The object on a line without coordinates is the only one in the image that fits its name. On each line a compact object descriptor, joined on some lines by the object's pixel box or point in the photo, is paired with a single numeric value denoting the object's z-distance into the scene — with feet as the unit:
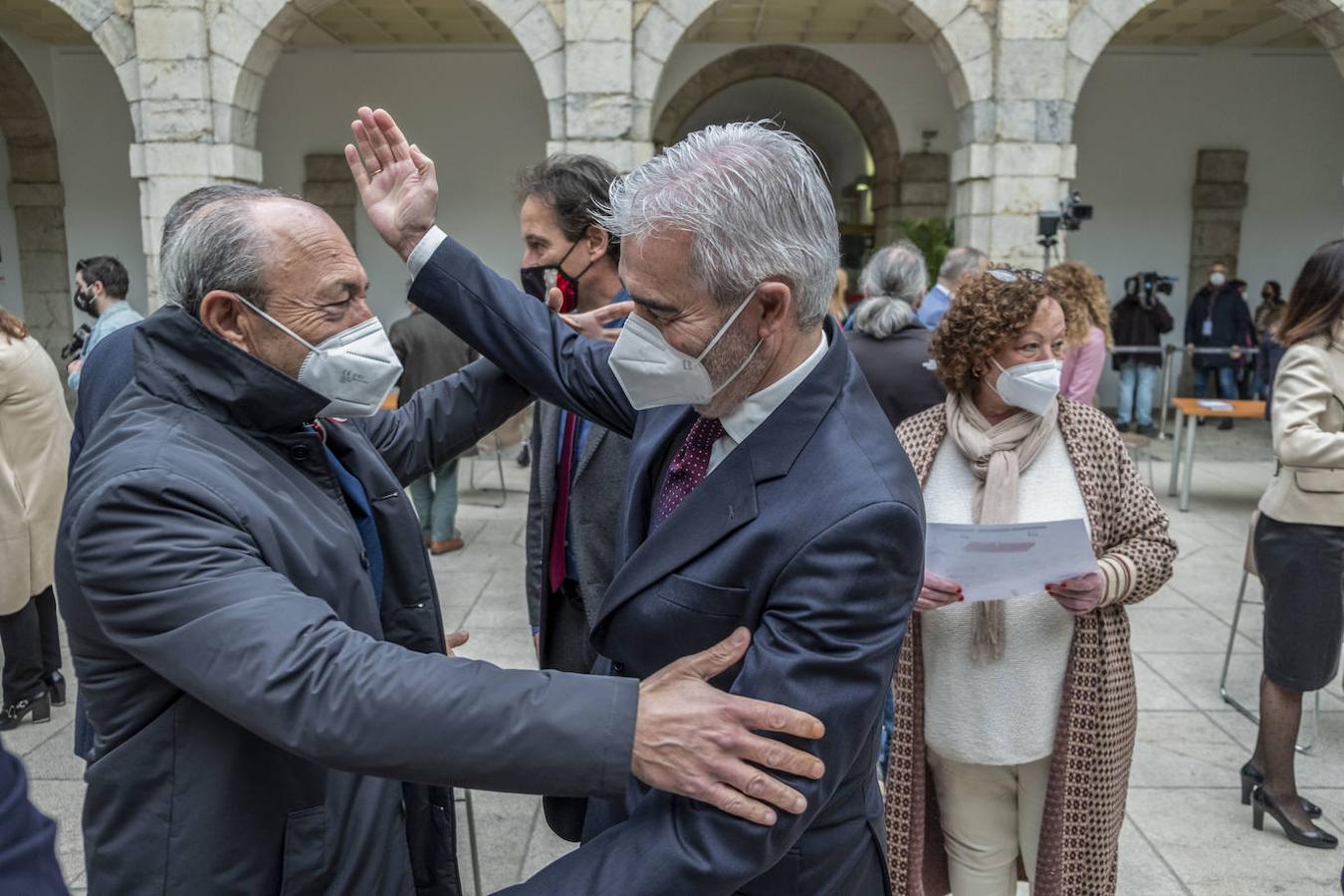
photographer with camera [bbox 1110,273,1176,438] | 39.50
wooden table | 26.71
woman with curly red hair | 7.61
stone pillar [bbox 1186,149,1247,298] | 44.16
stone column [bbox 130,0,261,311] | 30.07
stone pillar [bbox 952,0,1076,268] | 29.96
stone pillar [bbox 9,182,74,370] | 42.88
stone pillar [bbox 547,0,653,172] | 29.81
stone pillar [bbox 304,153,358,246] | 43.06
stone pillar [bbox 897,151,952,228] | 43.34
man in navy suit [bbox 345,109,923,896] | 4.01
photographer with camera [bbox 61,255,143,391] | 17.51
